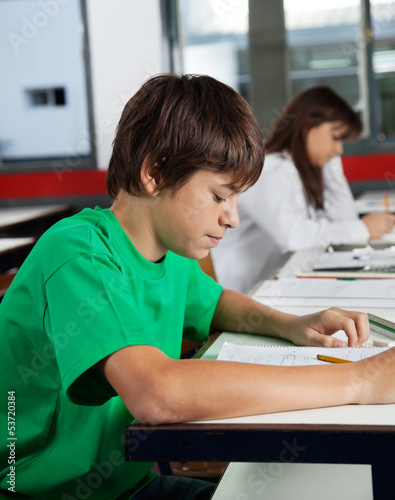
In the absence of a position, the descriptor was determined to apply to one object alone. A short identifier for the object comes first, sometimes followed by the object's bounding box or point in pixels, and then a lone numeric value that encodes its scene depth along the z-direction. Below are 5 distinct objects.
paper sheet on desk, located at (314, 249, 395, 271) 1.77
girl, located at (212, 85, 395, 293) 2.34
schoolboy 0.79
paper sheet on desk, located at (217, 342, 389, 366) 0.99
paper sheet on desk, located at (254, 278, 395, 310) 1.42
